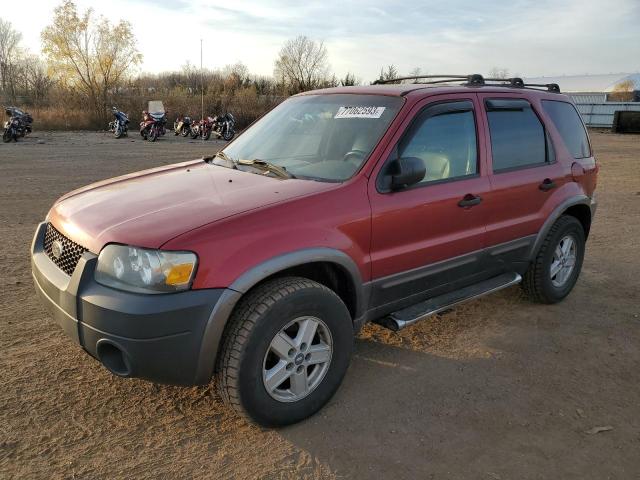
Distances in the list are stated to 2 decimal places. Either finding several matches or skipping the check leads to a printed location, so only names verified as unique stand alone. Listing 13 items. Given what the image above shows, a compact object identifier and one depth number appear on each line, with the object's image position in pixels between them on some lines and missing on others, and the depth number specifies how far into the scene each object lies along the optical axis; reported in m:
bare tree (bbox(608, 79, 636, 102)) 62.25
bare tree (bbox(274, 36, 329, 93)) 48.31
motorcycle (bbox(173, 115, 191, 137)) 25.38
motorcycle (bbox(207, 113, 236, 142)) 24.27
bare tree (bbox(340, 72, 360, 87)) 34.75
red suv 2.54
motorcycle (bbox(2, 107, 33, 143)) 18.86
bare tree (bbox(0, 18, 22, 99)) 42.74
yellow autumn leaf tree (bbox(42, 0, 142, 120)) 32.81
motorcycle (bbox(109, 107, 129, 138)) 22.83
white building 37.06
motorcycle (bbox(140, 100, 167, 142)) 22.19
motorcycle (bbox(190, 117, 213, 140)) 24.75
